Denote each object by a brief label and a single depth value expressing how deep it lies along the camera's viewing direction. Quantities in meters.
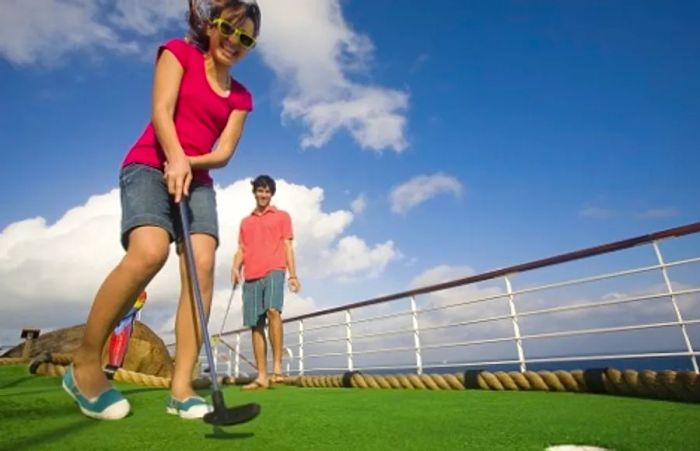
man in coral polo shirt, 4.03
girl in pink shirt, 1.64
